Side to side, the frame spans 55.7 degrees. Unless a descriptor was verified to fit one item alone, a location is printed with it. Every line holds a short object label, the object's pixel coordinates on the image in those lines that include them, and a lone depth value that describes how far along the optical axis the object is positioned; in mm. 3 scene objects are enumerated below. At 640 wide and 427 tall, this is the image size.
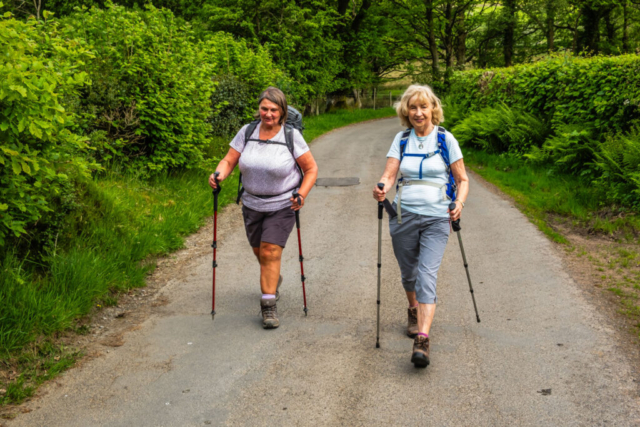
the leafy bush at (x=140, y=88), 9391
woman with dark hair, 5445
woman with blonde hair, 4852
